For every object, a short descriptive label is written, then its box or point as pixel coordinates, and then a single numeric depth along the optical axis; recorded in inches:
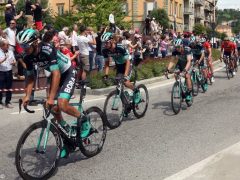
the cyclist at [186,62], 474.5
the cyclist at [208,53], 681.8
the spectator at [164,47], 1064.8
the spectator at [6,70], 501.0
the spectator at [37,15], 677.3
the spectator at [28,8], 686.2
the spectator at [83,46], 640.4
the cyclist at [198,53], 586.2
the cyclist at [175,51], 466.5
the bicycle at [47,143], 233.1
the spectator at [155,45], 1035.3
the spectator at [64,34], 589.3
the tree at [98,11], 1996.8
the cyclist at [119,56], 372.5
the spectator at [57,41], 506.6
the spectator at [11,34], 564.1
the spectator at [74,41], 641.0
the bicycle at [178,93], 448.5
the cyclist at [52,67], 236.4
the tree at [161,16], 2597.4
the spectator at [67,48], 525.6
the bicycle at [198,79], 576.4
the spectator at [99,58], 711.1
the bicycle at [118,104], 378.9
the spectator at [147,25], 1222.9
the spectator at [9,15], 617.3
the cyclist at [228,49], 797.2
